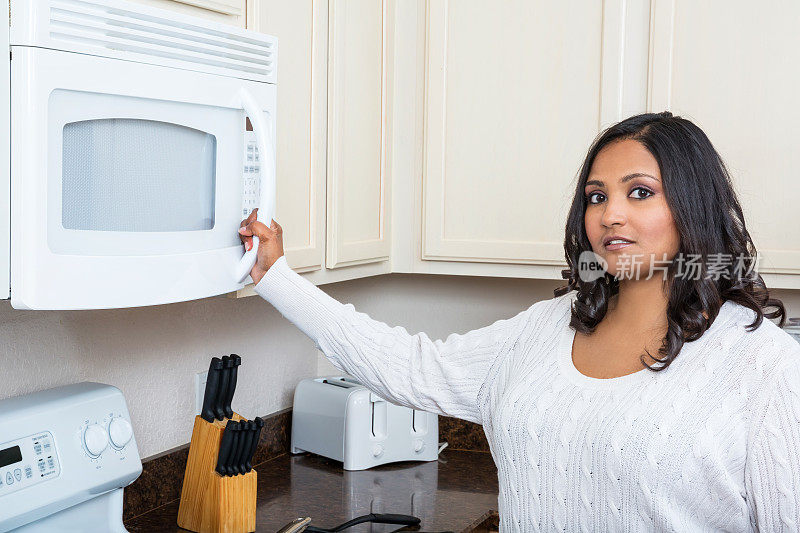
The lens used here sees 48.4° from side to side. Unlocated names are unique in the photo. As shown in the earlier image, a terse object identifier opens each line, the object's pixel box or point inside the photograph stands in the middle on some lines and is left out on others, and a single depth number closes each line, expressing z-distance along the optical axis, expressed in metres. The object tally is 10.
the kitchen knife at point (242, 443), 1.59
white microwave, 1.01
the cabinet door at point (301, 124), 1.57
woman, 1.18
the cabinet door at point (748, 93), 1.74
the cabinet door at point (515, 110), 1.86
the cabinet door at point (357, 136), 1.76
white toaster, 2.03
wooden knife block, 1.58
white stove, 1.34
